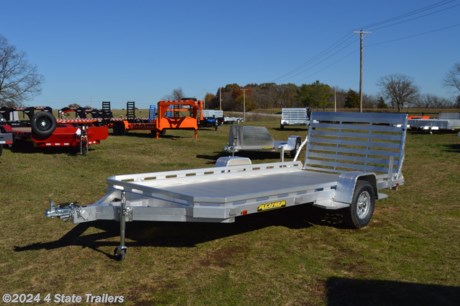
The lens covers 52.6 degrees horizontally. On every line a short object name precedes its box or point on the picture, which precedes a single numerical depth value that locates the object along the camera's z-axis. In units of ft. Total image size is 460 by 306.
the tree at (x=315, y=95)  288.30
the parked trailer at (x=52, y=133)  45.24
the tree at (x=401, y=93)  269.85
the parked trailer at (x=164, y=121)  73.61
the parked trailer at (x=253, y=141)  47.06
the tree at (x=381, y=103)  269.85
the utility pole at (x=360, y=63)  123.25
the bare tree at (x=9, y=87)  164.14
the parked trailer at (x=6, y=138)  40.45
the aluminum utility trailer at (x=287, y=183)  15.08
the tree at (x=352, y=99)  282.56
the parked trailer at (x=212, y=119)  109.91
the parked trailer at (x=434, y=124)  90.07
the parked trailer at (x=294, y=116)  106.52
